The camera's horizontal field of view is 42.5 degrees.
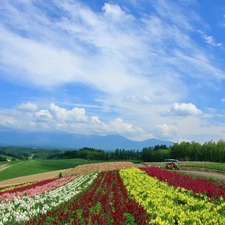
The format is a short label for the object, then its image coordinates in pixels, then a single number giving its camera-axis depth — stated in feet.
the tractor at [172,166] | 126.76
